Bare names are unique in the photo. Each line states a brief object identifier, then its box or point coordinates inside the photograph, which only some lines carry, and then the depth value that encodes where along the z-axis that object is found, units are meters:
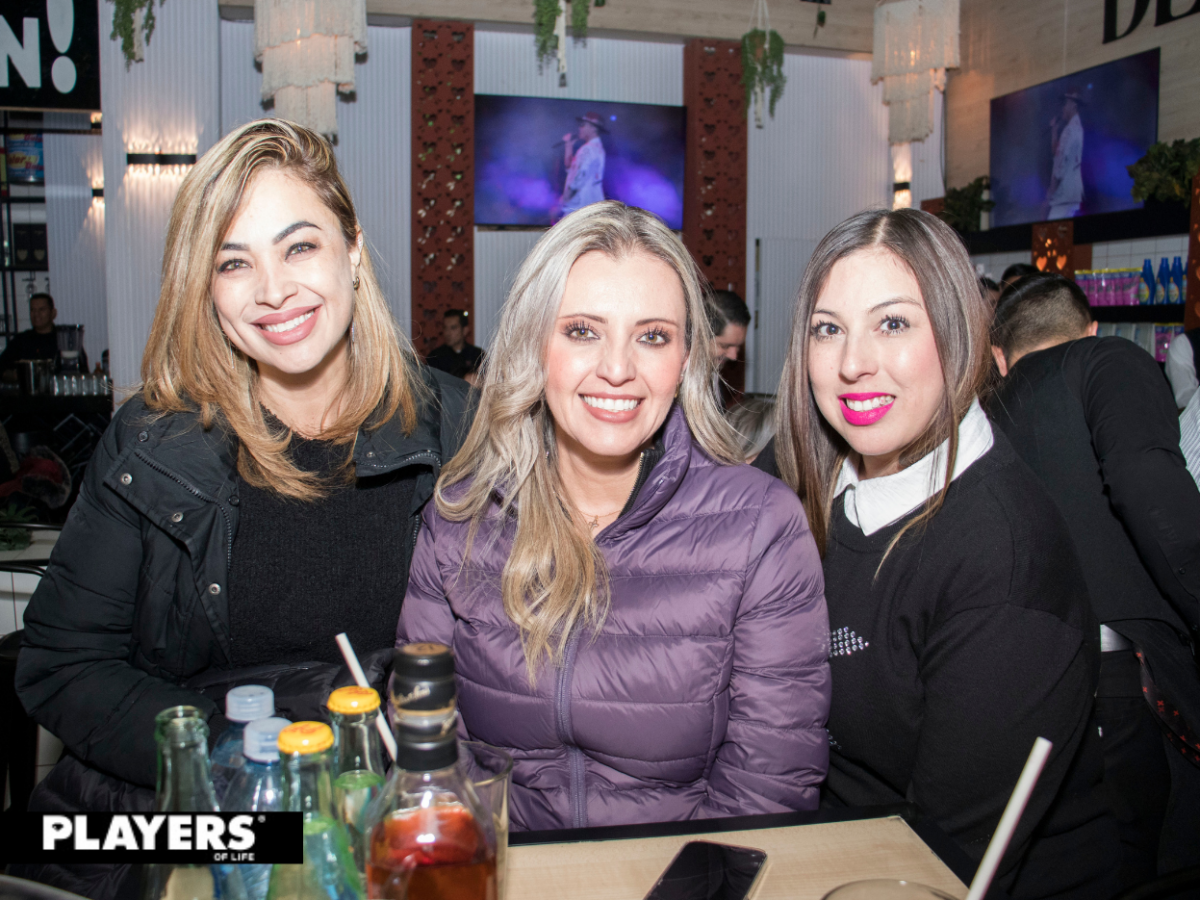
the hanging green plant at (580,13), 7.00
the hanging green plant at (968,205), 7.96
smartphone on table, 0.95
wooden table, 0.96
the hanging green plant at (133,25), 6.57
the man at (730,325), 3.90
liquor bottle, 0.66
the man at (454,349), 6.93
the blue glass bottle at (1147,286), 5.89
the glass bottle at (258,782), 0.72
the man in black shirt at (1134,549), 1.99
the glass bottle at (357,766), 0.77
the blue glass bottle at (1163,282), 5.77
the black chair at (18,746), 2.13
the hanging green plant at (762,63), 7.95
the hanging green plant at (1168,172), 5.52
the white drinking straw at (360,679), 0.82
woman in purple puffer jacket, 1.35
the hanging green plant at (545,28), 6.92
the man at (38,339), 7.53
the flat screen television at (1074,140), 6.60
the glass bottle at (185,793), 0.75
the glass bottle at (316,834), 0.70
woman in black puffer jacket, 1.47
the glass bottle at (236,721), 0.75
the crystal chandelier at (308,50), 5.62
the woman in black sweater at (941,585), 1.31
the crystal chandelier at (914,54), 6.58
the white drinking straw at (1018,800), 0.70
